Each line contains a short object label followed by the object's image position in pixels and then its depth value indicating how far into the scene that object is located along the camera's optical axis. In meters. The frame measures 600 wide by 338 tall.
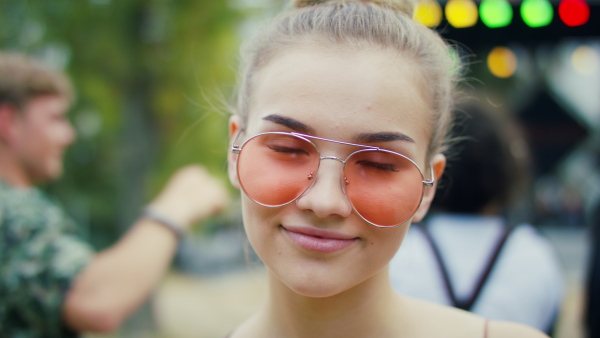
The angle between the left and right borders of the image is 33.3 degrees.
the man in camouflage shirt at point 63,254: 0.94
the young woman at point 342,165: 0.65
